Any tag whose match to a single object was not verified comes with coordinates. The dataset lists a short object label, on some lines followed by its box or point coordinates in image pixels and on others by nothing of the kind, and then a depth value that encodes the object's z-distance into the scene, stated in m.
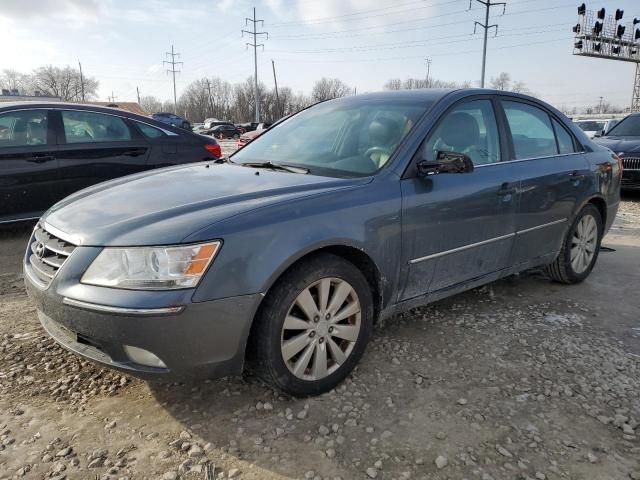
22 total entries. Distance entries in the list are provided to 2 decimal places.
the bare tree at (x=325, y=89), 80.94
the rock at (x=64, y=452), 2.17
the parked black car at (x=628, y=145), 8.77
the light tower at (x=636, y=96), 43.05
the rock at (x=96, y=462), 2.10
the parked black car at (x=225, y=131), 44.42
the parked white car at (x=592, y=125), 22.35
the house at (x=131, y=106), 51.76
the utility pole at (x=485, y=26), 33.28
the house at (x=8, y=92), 61.31
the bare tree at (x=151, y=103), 121.01
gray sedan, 2.16
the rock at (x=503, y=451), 2.19
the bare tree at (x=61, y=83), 90.56
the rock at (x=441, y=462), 2.12
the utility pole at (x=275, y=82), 64.97
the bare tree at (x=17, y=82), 91.06
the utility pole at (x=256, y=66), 51.52
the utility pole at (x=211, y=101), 93.25
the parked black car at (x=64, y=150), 5.14
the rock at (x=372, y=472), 2.06
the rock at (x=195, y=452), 2.18
